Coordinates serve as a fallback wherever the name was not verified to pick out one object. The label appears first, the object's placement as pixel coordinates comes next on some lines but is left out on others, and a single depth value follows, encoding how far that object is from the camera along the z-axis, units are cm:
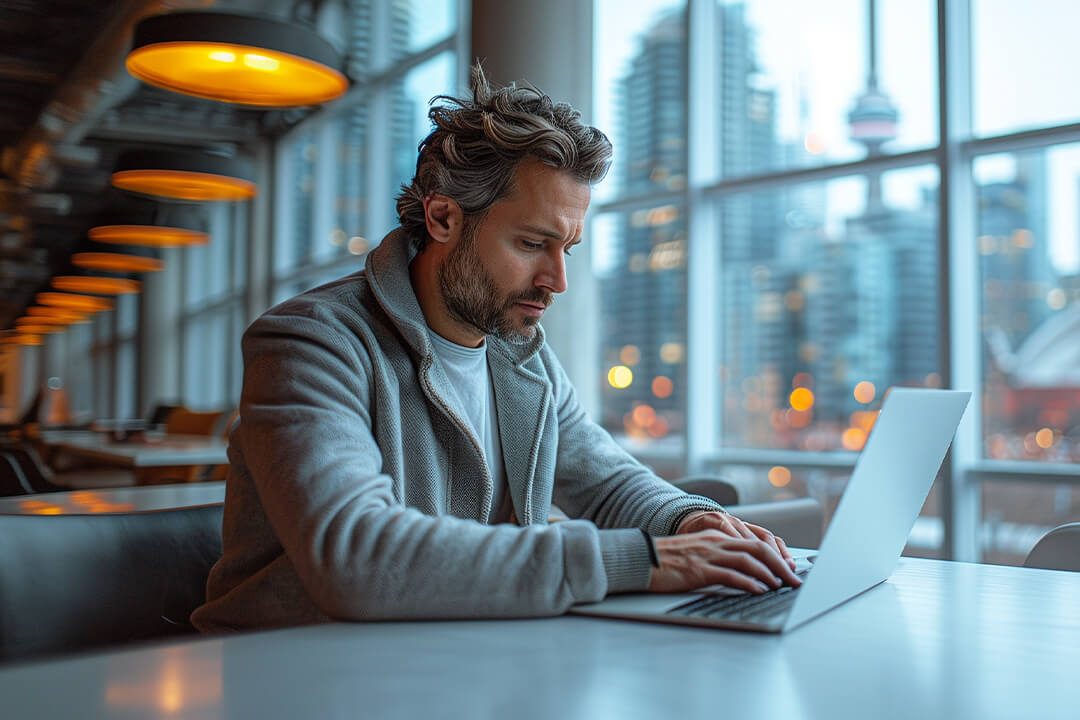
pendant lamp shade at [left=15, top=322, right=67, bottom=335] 2347
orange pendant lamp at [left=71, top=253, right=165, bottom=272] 1009
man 111
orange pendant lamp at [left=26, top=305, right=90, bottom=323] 1766
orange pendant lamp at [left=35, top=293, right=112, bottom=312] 1489
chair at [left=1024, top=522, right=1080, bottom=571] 173
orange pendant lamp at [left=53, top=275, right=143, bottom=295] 1224
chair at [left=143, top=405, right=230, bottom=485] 504
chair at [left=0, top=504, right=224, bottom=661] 132
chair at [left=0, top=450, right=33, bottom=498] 317
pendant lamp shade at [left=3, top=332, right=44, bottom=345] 2697
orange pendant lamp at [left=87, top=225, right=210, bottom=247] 861
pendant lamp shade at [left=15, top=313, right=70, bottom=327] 1993
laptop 106
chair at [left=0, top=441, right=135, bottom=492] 425
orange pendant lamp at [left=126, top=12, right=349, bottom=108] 341
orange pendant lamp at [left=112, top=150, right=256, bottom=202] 598
